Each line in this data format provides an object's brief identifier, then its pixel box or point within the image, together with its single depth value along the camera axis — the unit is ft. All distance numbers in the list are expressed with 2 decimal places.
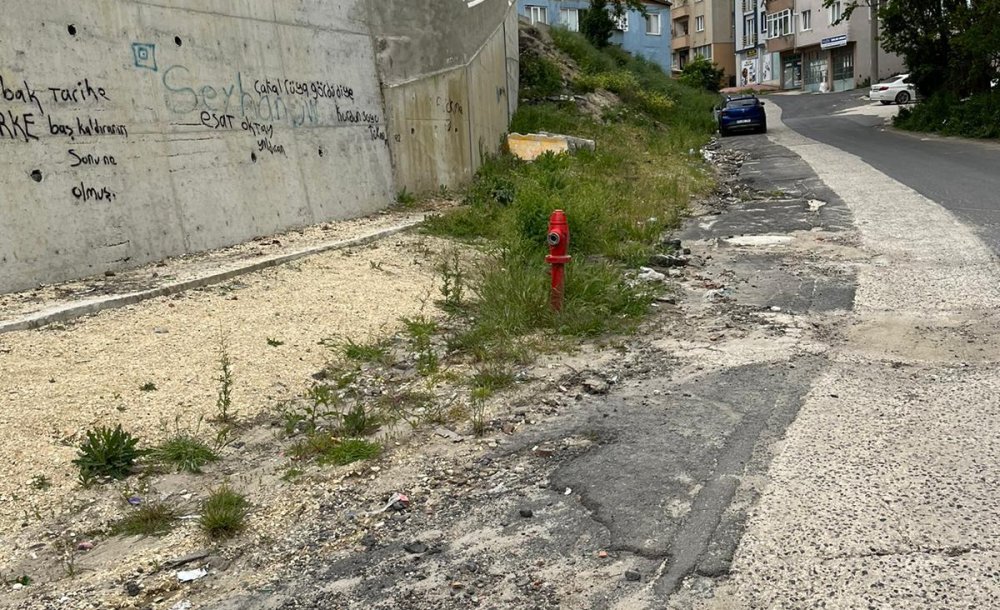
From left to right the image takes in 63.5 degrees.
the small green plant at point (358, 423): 15.81
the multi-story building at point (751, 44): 227.81
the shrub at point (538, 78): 78.33
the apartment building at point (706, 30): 245.45
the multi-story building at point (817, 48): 191.21
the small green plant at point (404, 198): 41.29
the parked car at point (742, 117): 97.50
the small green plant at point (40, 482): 13.42
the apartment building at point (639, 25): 154.51
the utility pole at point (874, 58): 139.13
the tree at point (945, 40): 75.87
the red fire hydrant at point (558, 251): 21.79
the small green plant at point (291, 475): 13.96
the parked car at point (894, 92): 131.64
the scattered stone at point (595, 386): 17.31
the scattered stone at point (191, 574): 11.06
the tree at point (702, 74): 171.12
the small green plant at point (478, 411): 15.47
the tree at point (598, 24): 118.73
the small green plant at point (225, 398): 16.19
